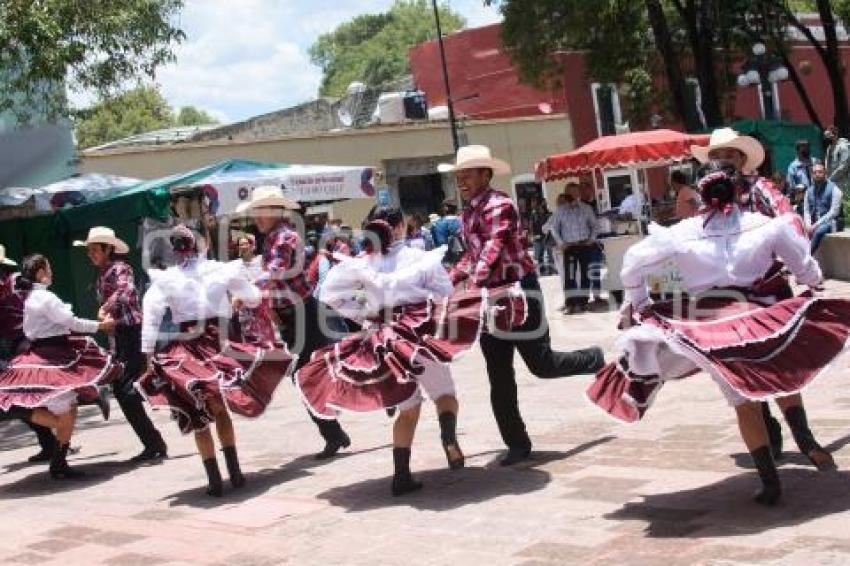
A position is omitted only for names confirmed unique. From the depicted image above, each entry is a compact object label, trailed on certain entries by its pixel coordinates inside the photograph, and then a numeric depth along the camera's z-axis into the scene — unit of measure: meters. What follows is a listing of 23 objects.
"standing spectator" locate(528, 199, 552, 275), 26.40
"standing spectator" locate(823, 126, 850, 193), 17.58
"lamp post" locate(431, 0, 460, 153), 35.64
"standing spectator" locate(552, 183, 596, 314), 17.38
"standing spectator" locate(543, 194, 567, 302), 17.55
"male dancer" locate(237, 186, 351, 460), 8.68
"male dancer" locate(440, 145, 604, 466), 7.24
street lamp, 22.97
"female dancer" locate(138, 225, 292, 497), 7.73
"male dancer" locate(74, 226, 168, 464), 9.48
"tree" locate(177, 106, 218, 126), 98.31
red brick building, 39.00
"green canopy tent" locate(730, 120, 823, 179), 24.17
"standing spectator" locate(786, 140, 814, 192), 16.19
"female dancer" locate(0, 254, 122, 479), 8.90
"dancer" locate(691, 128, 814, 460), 5.98
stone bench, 15.26
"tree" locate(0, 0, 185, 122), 13.24
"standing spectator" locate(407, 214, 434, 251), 18.42
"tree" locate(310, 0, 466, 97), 85.19
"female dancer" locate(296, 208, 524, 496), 6.85
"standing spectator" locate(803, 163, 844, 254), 15.09
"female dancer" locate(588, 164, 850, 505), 5.53
